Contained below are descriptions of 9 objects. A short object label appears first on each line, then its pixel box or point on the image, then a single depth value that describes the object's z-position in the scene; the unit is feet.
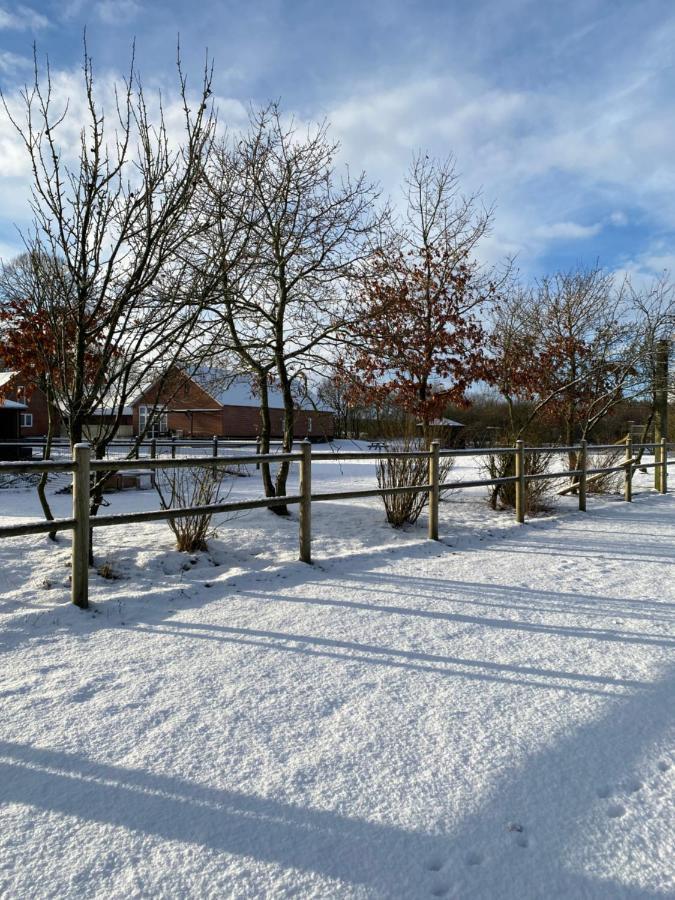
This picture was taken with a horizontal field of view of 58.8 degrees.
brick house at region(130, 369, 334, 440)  153.89
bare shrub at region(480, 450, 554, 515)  35.65
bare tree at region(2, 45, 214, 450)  19.11
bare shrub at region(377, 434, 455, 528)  28.73
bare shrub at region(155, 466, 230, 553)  21.89
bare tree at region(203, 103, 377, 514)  30.94
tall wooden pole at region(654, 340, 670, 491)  49.47
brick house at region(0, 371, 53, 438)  153.85
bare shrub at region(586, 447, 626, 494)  45.21
